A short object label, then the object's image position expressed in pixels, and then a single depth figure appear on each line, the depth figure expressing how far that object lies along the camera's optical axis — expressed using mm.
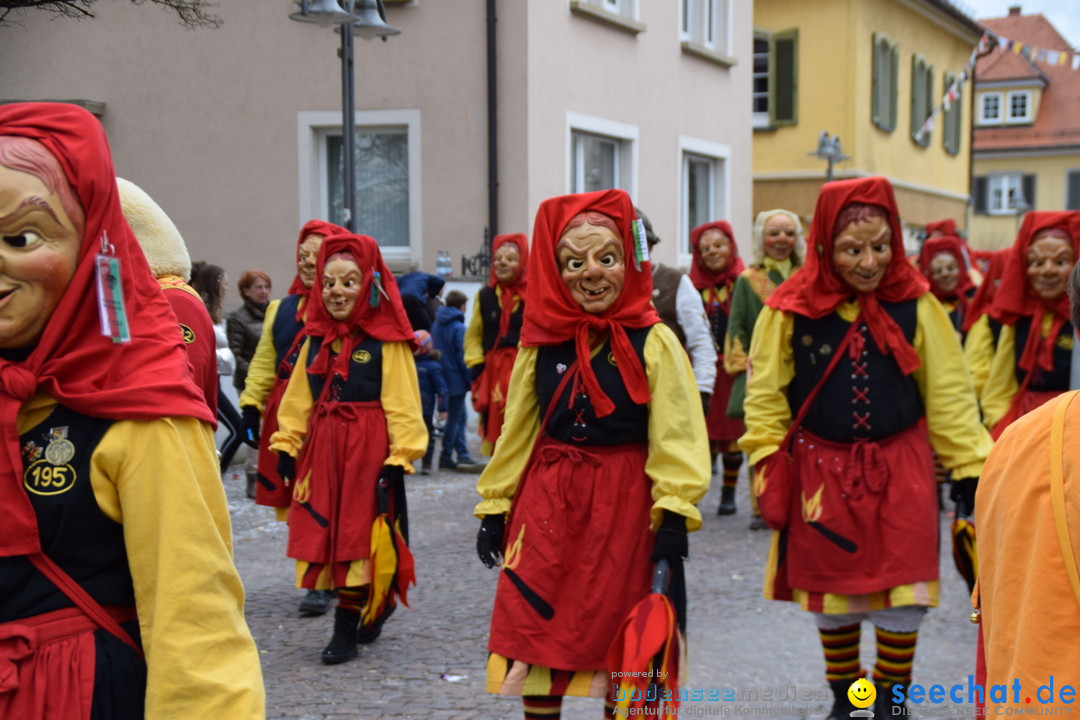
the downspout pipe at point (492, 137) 14273
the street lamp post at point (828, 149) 20016
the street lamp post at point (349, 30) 9484
